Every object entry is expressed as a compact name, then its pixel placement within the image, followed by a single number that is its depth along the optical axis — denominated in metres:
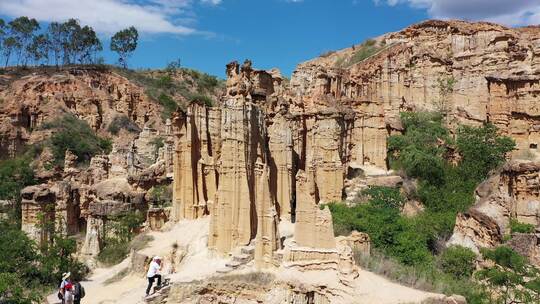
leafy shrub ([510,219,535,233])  19.72
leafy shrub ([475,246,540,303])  15.18
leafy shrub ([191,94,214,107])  21.05
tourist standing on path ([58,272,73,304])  13.42
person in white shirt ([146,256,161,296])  15.31
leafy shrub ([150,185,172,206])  24.23
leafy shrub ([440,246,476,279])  18.05
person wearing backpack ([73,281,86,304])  13.25
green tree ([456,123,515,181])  25.86
